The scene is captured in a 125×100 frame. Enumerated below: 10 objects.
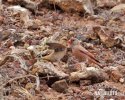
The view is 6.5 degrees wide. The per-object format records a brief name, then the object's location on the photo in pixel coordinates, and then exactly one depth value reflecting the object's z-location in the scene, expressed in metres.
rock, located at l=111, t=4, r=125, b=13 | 14.53
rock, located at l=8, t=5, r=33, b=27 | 12.77
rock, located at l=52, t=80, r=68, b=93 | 9.01
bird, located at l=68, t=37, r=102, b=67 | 10.52
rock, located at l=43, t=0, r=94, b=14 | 13.88
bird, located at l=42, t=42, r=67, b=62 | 9.73
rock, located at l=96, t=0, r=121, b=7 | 14.88
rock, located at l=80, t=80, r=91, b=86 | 9.40
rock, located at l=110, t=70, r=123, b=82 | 9.66
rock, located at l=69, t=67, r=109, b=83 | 9.39
